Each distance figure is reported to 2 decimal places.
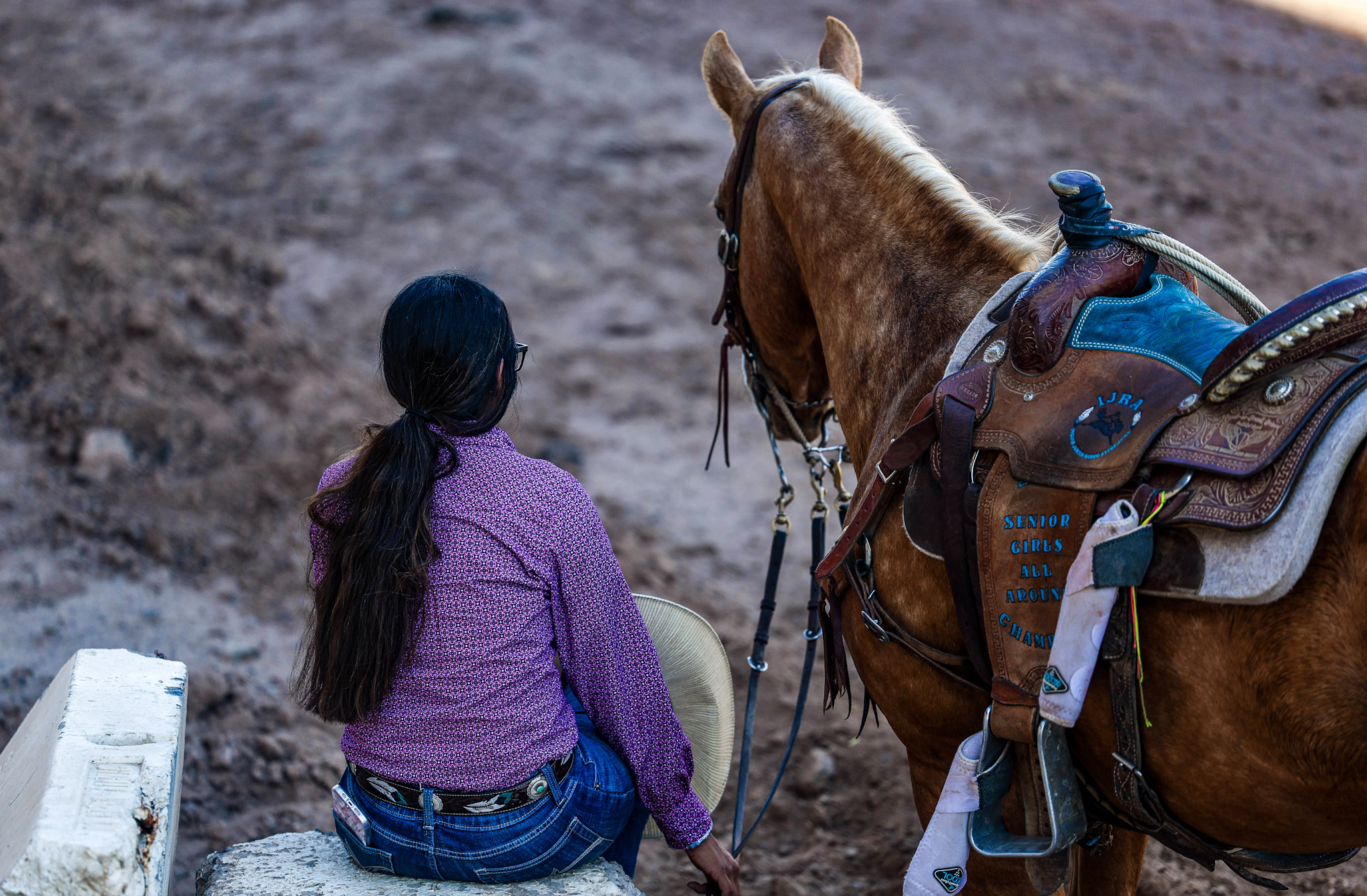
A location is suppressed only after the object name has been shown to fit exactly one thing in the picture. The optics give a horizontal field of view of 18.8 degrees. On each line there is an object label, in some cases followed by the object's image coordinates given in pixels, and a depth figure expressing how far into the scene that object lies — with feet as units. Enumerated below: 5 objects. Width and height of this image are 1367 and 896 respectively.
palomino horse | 16.82
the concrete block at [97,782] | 17.28
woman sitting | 17.72
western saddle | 16.97
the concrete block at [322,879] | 18.18
